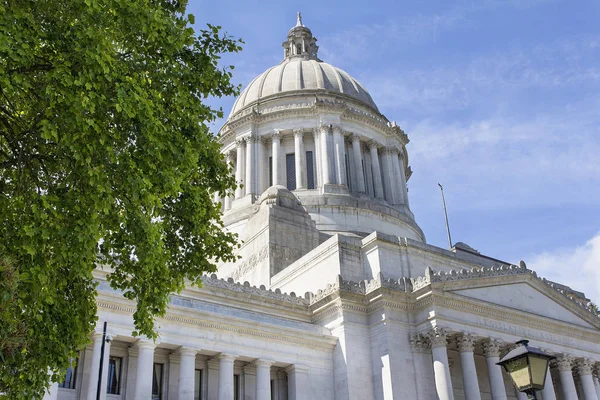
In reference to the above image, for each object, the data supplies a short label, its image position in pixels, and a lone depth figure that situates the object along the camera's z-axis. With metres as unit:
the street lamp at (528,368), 10.77
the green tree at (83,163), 13.32
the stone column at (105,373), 23.23
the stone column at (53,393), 21.88
